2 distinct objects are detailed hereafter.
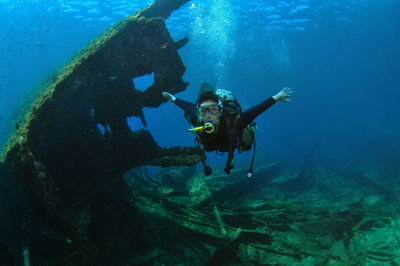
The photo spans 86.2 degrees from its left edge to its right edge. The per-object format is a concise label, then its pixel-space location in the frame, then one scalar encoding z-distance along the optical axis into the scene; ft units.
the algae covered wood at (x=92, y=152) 14.32
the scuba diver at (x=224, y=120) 11.67
